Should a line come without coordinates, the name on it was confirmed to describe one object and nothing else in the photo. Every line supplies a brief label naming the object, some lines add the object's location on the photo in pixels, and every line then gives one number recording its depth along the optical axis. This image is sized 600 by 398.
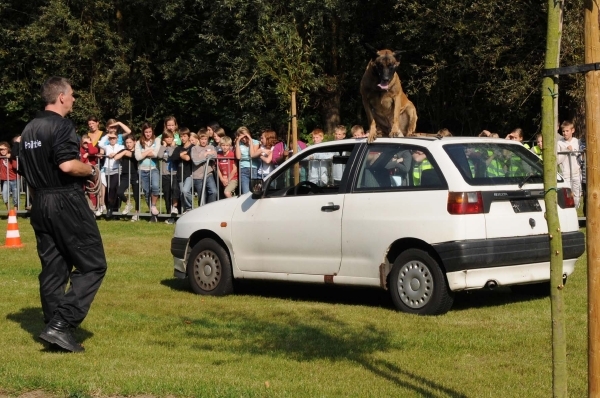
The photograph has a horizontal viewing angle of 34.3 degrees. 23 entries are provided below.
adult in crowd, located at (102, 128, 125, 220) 20.36
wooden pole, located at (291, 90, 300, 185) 13.45
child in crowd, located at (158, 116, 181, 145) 19.75
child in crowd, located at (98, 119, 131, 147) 20.83
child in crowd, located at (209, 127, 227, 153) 18.77
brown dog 11.62
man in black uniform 7.84
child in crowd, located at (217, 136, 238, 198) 18.11
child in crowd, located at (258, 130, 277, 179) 17.75
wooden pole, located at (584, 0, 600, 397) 4.72
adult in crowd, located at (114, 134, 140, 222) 20.22
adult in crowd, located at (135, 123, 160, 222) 19.75
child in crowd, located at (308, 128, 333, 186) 11.12
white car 9.33
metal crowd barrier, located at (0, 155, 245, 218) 18.48
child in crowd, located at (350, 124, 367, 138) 15.51
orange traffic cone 15.88
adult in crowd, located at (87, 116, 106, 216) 20.47
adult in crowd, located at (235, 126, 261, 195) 17.97
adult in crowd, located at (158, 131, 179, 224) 19.31
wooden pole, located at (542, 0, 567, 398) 4.66
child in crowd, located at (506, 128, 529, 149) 16.79
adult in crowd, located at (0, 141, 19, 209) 21.72
